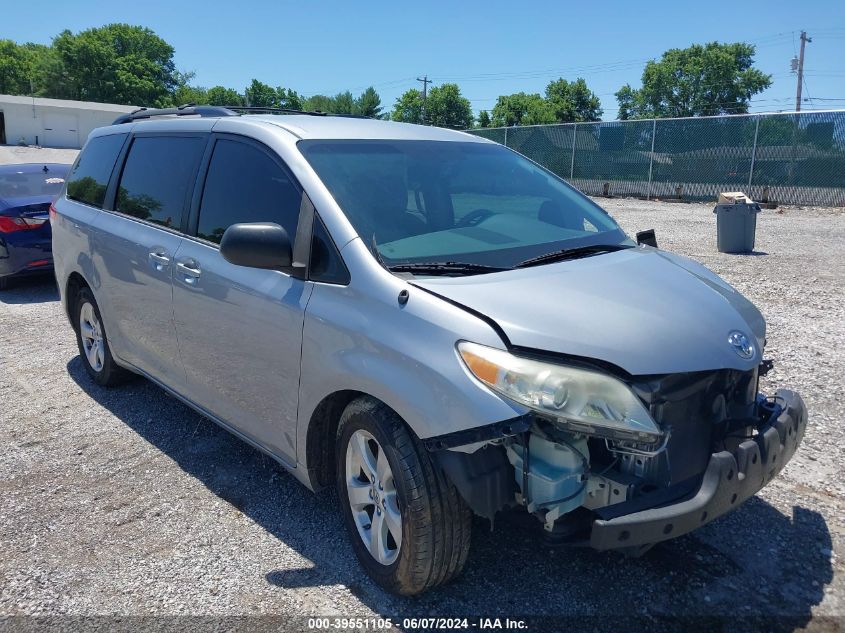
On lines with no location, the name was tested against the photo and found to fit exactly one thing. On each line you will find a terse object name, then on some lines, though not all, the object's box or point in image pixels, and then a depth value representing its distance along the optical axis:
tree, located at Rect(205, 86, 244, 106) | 87.88
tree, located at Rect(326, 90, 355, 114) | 82.06
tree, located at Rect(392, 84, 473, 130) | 72.88
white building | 54.16
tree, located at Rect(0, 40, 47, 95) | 79.69
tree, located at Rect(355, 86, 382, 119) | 80.57
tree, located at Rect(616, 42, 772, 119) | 73.75
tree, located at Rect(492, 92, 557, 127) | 64.94
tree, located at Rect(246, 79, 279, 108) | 87.16
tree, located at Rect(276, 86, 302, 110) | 88.06
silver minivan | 2.35
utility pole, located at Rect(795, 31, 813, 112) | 55.00
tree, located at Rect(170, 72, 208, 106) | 82.00
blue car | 8.24
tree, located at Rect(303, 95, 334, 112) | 84.25
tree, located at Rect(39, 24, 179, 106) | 76.06
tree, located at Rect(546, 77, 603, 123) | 66.81
